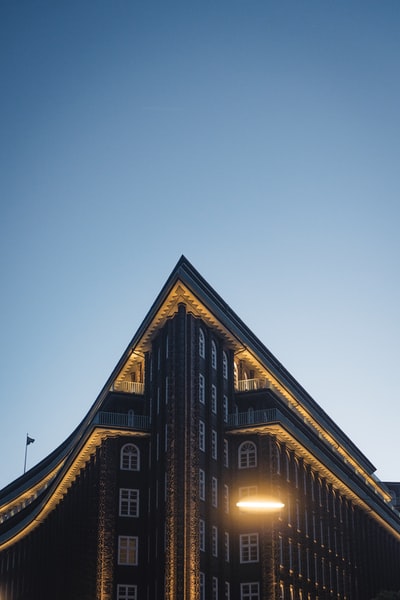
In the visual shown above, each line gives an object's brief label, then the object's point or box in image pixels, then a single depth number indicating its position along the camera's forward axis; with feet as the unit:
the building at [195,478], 223.10
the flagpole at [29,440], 382.03
